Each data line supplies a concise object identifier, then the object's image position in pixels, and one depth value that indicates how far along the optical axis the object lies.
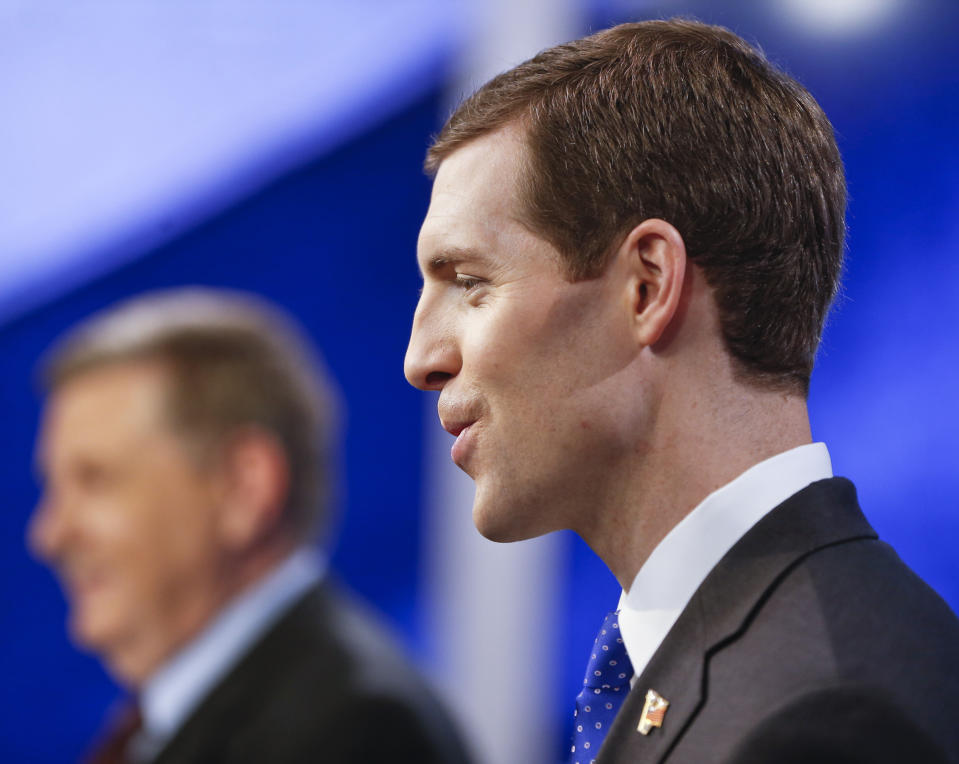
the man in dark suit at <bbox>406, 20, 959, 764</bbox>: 2.60
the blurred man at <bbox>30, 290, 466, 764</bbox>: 3.02
